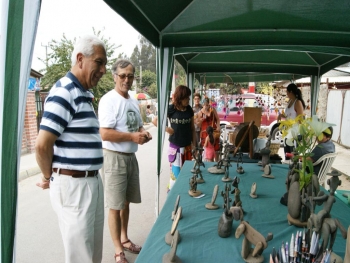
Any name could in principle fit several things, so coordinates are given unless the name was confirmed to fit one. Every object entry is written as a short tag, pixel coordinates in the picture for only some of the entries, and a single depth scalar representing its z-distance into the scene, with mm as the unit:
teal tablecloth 1286
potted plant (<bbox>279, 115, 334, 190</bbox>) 1523
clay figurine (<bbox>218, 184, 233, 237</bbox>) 1424
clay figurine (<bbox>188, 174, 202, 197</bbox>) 2054
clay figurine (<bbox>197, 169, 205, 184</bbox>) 2377
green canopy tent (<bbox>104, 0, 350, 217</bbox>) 2551
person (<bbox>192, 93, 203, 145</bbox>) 5202
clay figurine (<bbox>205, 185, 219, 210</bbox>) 1803
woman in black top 3547
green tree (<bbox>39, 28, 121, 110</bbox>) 11711
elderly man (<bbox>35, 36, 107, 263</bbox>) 1480
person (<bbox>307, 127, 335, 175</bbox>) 3223
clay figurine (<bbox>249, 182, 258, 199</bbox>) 2034
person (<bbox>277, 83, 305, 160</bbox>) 4617
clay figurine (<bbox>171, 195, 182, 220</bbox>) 1622
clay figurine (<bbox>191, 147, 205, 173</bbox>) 2516
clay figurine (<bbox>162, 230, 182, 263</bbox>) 1185
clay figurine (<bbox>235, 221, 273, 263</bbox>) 1208
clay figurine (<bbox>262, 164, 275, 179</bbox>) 2561
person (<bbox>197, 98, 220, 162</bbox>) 4996
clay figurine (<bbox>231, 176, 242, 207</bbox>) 1684
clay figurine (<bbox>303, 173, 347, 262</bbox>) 1054
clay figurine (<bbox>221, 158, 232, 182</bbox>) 2406
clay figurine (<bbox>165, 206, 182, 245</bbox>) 1366
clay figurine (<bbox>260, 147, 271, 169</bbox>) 2762
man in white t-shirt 2264
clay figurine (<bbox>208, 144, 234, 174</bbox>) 2611
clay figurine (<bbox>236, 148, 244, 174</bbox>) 2698
